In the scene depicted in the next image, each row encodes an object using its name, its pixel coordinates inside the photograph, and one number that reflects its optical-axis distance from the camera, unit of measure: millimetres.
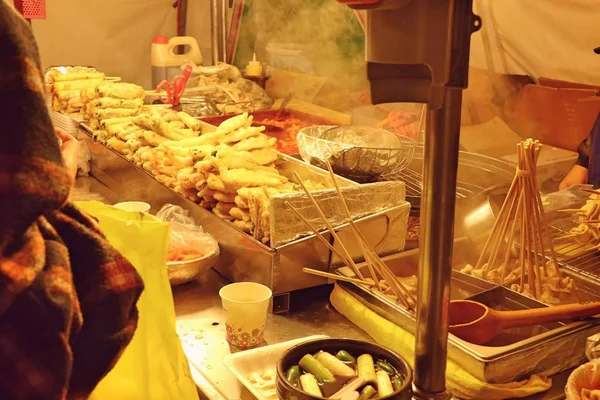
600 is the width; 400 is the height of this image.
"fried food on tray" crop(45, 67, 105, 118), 3527
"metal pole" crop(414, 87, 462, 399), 961
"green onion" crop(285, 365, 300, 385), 1290
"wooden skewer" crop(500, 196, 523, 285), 1737
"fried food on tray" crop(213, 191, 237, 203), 2125
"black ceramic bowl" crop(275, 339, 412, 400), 1210
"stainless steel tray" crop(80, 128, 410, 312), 1802
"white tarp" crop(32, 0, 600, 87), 3660
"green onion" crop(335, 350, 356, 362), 1378
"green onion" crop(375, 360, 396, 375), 1327
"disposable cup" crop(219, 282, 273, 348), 1598
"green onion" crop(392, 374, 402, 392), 1270
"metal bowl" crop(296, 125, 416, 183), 2260
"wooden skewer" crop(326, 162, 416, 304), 1631
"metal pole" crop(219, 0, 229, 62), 4656
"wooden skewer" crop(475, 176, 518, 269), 1668
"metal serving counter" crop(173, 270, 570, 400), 1468
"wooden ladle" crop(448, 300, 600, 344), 1488
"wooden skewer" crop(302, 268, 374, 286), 1680
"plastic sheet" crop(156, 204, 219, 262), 1949
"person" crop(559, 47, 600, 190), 3270
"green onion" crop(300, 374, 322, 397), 1255
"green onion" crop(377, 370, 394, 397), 1252
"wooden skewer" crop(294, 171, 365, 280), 1727
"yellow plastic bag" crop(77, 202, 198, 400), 1201
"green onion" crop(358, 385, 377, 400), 1257
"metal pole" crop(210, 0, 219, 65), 4637
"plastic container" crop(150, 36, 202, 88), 4387
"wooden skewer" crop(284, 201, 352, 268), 1725
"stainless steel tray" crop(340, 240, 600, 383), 1398
